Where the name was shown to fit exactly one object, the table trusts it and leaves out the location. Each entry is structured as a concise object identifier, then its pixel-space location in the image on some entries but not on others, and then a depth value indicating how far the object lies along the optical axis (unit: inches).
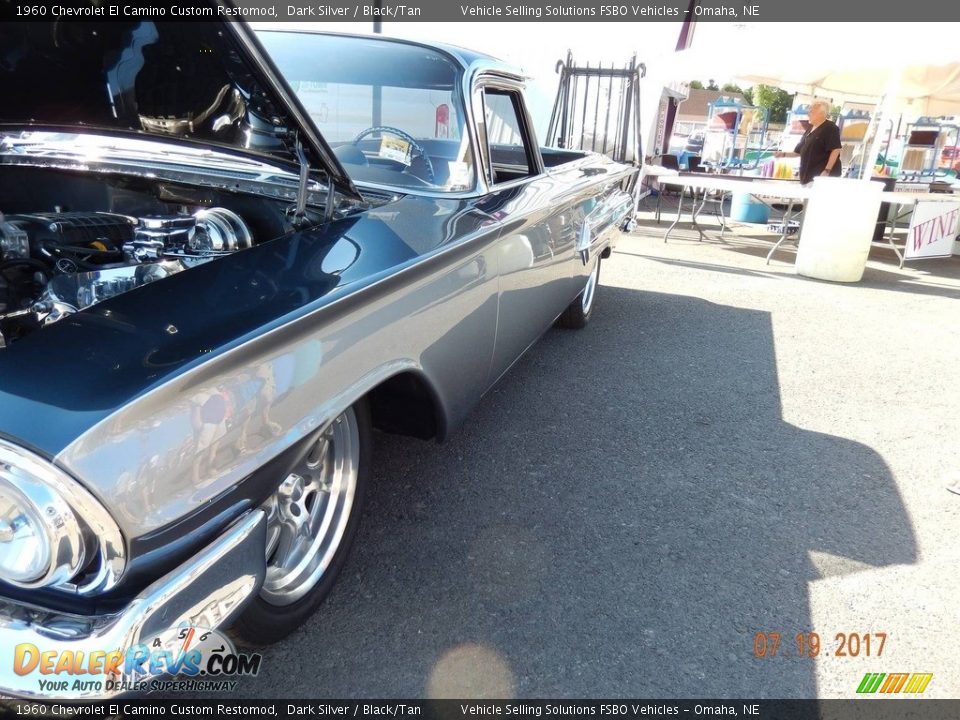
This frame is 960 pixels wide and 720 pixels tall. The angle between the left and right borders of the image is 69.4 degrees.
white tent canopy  262.4
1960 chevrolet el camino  46.1
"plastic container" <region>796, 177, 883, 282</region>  253.6
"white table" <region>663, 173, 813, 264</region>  285.0
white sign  292.8
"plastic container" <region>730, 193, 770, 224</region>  418.9
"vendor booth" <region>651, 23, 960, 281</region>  258.4
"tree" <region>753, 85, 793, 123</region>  1643.3
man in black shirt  314.3
